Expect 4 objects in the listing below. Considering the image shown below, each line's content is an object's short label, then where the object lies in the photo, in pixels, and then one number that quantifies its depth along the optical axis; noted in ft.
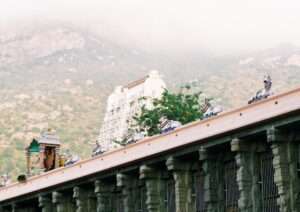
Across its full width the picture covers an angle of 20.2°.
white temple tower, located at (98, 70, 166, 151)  430.20
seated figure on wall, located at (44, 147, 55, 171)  196.80
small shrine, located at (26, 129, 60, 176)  196.65
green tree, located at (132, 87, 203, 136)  230.68
